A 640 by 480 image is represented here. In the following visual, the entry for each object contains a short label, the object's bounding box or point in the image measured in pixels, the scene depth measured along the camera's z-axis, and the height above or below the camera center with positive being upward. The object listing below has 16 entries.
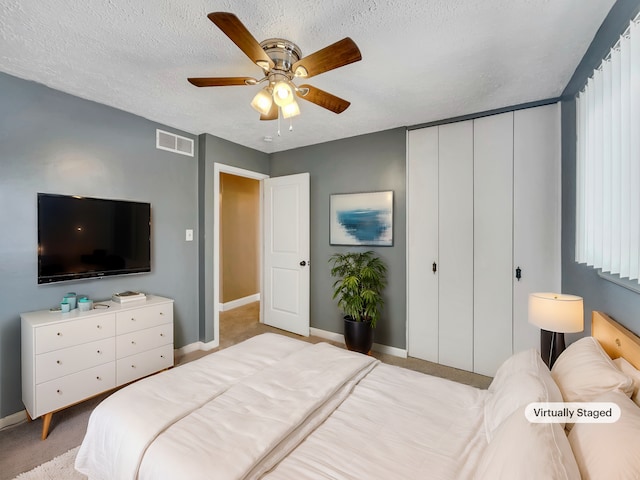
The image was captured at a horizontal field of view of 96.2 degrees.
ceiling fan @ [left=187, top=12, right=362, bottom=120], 1.36 +0.93
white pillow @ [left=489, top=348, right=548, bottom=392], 1.29 -0.60
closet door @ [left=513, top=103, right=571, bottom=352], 2.51 +0.25
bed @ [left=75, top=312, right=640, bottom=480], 0.86 -0.76
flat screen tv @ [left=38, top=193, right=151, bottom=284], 2.24 +0.01
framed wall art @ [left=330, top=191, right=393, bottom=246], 3.32 +0.23
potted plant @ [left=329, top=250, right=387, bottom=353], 3.11 -0.65
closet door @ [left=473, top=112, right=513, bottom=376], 2.70 -0.03
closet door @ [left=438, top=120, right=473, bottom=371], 2.87 -0.06
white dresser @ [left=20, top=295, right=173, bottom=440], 1.96 -0.87
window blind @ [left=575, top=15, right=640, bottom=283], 1.19 +0.39
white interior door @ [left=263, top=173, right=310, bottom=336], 3.82 -0.20
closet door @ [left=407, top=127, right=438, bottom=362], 3.04 -0.04
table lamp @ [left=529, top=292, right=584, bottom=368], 1.68 -0.46
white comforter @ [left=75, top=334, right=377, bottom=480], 1.01 -0.76
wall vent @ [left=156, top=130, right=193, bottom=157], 3.03 +1.05
